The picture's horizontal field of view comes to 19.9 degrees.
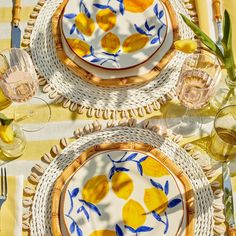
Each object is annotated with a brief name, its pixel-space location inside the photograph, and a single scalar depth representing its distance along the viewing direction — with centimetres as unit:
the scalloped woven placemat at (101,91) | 140
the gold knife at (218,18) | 146
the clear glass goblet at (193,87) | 138
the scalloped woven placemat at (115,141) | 130
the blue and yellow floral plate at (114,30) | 139
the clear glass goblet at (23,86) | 140
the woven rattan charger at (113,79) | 139
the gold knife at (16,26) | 148
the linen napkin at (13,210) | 131
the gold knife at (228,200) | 129
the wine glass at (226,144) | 131
